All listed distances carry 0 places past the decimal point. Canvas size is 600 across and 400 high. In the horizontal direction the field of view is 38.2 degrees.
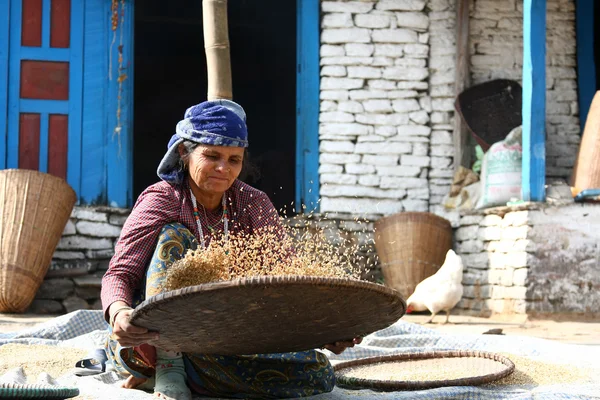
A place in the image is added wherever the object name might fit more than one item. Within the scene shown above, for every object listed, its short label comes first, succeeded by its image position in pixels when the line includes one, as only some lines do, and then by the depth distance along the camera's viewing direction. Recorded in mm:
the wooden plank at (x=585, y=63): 8148
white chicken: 6461
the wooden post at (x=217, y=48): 5637
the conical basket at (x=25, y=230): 6617
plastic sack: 7414
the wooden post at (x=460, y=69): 8031
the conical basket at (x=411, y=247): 7512
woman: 2895
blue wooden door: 7465
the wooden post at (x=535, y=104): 7000
